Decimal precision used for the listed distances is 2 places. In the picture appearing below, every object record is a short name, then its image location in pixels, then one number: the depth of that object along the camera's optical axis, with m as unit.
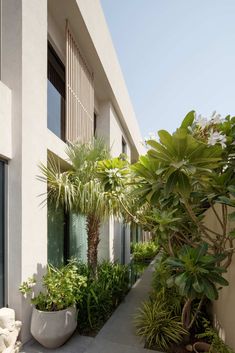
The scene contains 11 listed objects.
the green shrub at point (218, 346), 3.50
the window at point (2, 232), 4.27
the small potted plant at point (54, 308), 4.28
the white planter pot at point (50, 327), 4.25
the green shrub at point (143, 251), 14.73
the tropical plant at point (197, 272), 3.14
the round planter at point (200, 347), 4.03
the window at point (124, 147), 14.22
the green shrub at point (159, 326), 4.61
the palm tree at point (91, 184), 5.14
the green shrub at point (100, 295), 5.27
